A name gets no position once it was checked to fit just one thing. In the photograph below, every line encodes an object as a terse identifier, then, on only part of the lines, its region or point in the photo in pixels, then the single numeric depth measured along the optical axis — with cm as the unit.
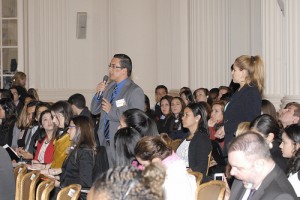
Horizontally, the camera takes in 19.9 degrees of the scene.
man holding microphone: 717
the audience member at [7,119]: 1051
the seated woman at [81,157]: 659
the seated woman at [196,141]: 708
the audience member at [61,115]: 806
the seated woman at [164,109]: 1106
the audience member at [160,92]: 1320
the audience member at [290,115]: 763
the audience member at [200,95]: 1143
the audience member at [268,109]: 788
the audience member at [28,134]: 877
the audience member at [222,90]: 1083
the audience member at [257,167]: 388
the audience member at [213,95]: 1120
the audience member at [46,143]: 794
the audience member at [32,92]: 1253
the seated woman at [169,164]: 469
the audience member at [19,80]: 1332
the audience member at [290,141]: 572
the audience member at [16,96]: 1220
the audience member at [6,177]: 569
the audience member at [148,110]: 1183
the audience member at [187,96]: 1192
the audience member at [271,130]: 581
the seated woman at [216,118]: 861
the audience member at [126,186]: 256
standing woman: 655
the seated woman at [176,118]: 1008
